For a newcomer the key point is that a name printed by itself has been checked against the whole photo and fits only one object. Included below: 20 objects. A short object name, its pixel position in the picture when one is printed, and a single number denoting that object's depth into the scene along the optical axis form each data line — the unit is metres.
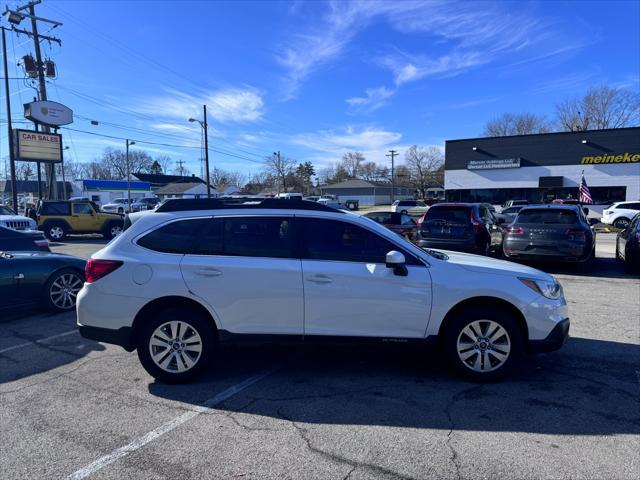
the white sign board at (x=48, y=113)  27.81
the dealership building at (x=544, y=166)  34.56
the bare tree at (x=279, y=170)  74.56
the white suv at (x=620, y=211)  23.98
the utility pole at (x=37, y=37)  27.02
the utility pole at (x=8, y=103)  25.14
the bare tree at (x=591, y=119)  58.62
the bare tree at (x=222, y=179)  107.97
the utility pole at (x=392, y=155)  77.25
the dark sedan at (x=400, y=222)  14.00
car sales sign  26.36
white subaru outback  4.12
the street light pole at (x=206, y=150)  37.87
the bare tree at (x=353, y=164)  121.44
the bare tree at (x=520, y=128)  71.88
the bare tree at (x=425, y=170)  86.50
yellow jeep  19.73
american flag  30.28
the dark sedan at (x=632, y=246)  9.66
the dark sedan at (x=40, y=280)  6.41
